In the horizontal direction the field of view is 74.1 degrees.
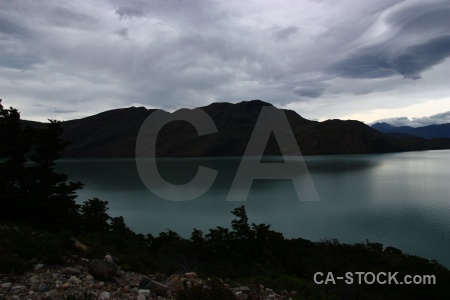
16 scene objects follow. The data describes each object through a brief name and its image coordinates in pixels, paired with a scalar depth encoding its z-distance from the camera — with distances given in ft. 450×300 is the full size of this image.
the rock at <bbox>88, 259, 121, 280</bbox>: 32.22
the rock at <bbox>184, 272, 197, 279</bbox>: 40.14
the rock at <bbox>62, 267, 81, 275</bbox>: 31.99
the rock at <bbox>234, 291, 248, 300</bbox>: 32.00
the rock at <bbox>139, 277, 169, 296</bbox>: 30.14
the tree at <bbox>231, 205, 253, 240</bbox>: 103.91
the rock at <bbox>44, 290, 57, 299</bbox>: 25.86
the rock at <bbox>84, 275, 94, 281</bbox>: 31.04
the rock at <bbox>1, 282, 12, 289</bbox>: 26.61
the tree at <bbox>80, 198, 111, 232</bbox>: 112.37
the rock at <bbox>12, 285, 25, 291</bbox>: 26.68
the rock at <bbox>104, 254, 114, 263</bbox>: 39.57
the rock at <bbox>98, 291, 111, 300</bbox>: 26.75
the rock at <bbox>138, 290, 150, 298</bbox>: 29.18
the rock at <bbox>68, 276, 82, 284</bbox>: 29.38
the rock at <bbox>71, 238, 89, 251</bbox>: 40.99
